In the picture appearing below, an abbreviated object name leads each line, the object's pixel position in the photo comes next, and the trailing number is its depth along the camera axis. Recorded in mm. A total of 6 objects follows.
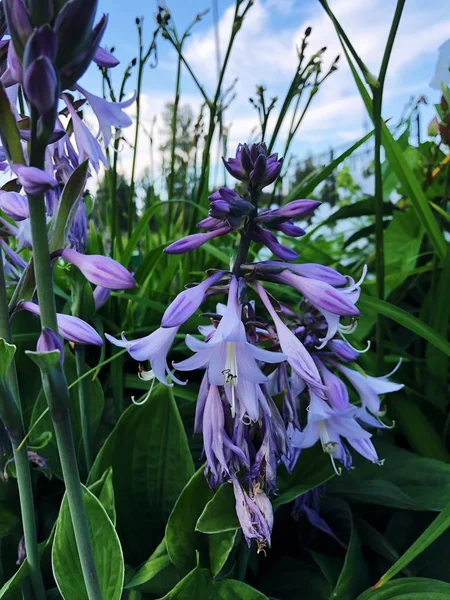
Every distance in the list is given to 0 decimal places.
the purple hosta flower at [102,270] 139
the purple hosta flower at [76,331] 164
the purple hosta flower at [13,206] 161
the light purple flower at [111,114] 199
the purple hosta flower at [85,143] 183
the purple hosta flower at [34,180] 117
